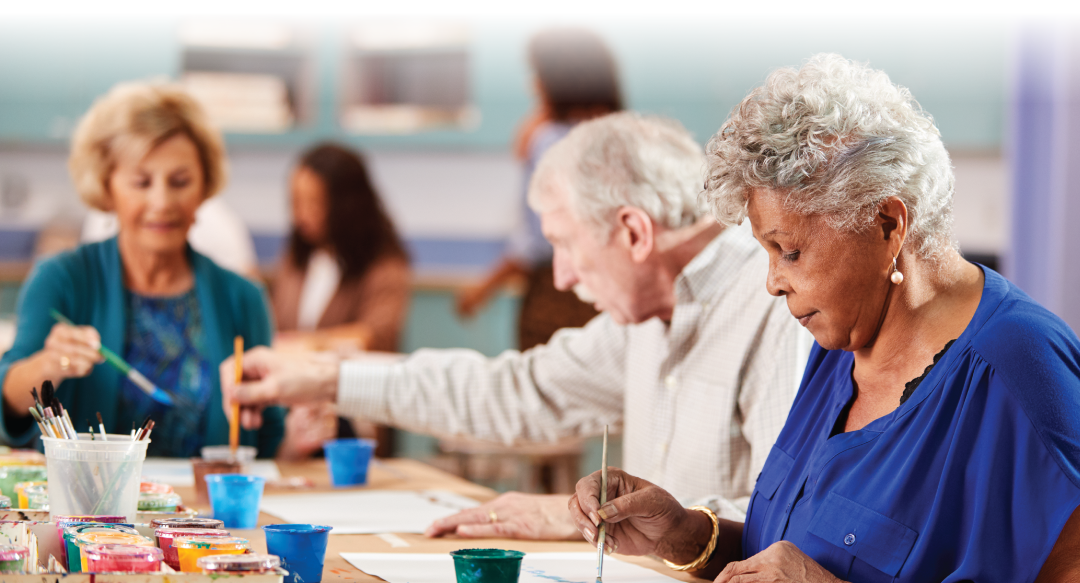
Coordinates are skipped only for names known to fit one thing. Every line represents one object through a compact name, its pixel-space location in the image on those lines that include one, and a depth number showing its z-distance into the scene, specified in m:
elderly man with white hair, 2.54
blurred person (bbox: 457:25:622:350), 4.32
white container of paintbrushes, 2.21
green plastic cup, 2.11
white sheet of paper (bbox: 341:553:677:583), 2.22
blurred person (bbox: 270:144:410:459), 4.69
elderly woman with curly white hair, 2.10
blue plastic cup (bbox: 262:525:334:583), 2.14
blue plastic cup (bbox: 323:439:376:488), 2.70
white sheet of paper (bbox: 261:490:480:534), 2.44
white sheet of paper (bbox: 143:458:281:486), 2.66
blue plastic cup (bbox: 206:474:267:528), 2.37
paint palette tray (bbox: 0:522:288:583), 2.00
